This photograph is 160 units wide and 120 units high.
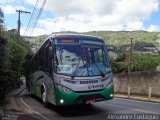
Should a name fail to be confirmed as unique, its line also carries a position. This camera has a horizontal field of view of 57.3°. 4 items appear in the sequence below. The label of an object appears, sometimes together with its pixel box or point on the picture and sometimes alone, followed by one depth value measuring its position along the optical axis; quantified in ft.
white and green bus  18.83
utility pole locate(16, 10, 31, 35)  67.94
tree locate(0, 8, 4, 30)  24.39
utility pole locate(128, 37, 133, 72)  68.95
